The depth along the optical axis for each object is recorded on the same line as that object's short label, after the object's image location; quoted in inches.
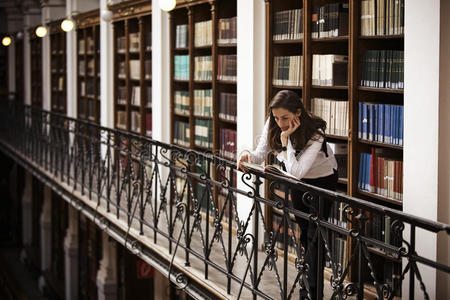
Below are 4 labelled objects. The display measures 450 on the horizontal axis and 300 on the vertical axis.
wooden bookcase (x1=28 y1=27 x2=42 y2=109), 535.5
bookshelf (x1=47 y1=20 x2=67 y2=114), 465.4
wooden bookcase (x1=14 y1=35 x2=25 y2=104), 604.5
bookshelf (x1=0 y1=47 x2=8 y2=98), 635.8
